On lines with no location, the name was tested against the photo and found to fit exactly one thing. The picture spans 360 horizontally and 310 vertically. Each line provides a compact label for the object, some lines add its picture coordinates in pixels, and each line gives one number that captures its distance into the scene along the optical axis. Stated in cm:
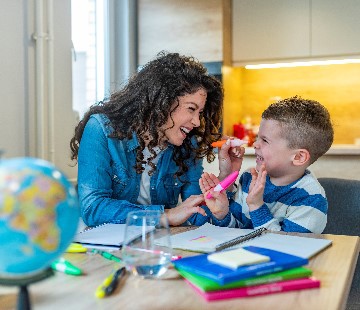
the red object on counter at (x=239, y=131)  336
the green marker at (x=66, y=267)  84
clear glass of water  80
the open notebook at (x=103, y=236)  104
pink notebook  71
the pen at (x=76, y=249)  99
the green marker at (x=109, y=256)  93
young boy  134
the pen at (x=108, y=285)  73
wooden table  69
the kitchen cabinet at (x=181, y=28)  309
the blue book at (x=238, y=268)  72
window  270
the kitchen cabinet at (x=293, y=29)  309
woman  150
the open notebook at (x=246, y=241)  98
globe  52
